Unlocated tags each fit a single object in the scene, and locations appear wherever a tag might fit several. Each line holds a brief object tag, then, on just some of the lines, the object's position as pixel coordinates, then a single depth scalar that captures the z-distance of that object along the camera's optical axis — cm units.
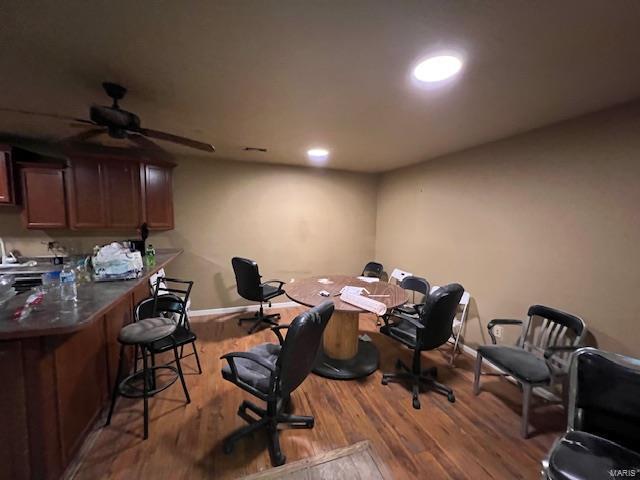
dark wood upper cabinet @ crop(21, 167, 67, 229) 284
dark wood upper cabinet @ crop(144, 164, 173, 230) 321
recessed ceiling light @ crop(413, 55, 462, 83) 130
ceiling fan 157
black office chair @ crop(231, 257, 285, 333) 311
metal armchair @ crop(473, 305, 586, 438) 176
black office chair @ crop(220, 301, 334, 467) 141
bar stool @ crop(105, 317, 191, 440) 170
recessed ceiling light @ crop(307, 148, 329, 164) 310
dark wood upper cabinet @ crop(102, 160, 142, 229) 305
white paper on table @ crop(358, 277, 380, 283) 309
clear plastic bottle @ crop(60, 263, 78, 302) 168
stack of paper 255
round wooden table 239
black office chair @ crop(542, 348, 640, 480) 112
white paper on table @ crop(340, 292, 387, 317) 213
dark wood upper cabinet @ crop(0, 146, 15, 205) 271
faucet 299
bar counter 125
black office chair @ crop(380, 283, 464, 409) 195
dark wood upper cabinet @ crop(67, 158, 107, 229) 293
